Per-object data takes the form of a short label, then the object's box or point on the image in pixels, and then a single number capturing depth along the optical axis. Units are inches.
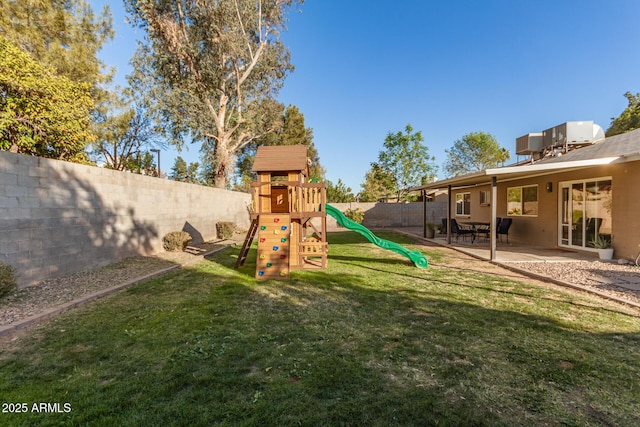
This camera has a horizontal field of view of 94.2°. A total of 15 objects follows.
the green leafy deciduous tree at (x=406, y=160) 1145.4
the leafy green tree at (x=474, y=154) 1787.6
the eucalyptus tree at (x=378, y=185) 1178.3
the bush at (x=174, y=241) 382.6
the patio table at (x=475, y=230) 480.7
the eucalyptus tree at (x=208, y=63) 645.9
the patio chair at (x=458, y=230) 476.2
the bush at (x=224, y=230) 566.9
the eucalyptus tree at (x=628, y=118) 946.1
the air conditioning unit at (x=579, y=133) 511.8
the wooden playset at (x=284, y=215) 268.5
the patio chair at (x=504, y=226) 461.9
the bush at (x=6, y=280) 169.2
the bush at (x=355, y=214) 823.7
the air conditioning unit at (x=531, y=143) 609.3
